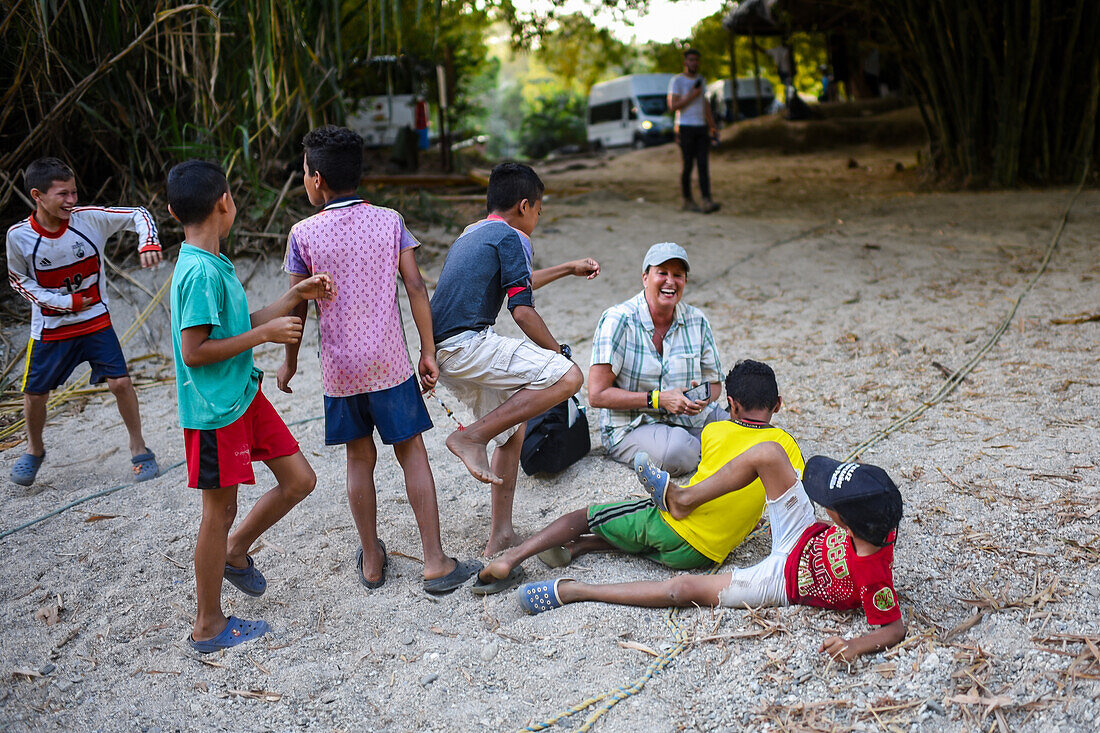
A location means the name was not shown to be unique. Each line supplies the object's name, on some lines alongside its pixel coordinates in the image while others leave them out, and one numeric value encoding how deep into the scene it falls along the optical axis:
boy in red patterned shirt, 2.21
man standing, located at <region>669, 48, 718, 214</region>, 8.85
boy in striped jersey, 3.70
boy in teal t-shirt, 2.35
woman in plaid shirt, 3.42
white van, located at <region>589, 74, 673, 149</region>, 19.86
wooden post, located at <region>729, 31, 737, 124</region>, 18.00
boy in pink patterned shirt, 2.64
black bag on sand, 3.59
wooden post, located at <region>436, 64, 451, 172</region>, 11.18
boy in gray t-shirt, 2.81
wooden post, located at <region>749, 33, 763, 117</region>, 18.03
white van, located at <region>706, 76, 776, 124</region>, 20.72
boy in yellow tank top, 2.67
